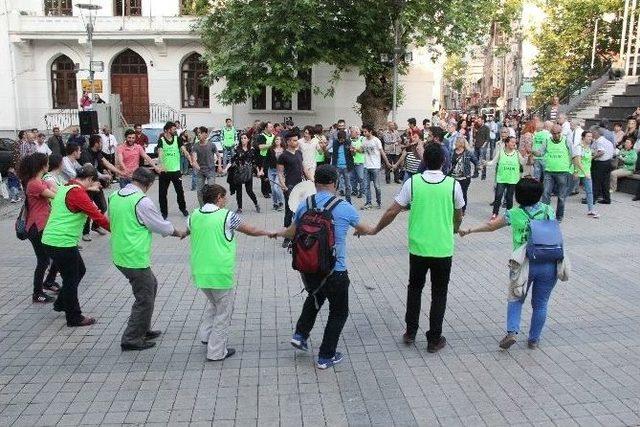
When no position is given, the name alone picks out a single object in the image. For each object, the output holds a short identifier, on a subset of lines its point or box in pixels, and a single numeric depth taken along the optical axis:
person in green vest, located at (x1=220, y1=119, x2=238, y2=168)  18.06
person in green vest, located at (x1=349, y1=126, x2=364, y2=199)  12.95
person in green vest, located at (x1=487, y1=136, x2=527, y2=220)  10.98
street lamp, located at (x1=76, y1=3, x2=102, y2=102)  19.98
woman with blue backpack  5.08
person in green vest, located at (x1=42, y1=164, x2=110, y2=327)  5.70
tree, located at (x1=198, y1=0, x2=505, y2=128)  19.45
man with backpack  4.66
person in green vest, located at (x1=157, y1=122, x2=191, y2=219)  11.22
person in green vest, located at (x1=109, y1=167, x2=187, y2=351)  5.23
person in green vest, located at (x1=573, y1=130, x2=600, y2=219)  11.24
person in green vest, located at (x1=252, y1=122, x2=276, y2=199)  13.00
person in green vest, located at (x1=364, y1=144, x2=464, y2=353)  5.04
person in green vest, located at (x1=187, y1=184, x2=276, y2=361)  4.94
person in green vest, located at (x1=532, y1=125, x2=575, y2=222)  10.84
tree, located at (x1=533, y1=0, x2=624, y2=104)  27.92
